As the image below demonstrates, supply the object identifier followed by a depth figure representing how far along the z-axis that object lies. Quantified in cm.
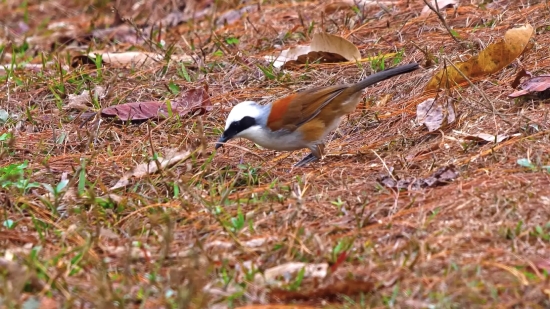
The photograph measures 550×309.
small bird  1096
